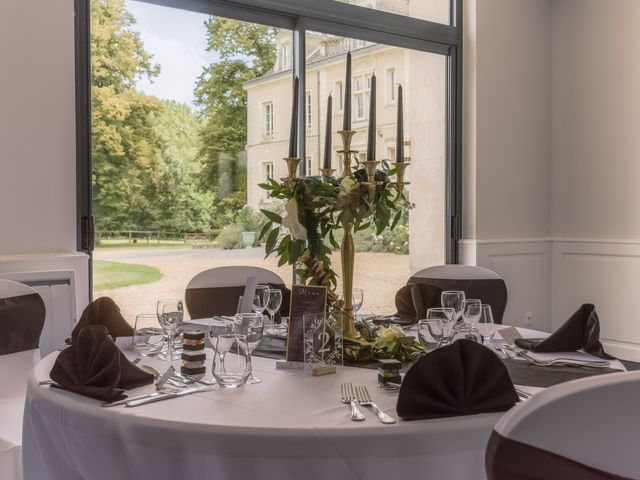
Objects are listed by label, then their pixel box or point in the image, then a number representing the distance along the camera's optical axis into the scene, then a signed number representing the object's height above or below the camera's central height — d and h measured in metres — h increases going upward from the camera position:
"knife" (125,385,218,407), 1.36 -0.38
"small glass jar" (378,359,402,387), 1.52 -0.35
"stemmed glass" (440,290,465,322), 1.92 -0.24
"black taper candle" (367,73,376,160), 1.76 +0.22
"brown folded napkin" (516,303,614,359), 1.95 -0.35
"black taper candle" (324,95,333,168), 1.93 +0.22
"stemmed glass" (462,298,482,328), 1.86 -0.27
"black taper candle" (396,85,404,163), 1.90 +0.23
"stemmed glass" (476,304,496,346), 1.90 -0.31
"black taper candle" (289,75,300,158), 1.89 +0.24
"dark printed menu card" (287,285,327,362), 1.72 -0.24
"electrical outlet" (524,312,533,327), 5.14 -0.78
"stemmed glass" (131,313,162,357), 1.88 -0.35
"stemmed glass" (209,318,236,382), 1.49 -0.30
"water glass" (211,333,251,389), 1.46 -0.33
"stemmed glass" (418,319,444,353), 1.62 -0.28
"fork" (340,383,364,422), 1.27 -0.38
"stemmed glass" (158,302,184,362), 1.85 -0.29
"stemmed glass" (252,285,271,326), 2.16 -0.27
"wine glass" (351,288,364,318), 2.01 -0.25
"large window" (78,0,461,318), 3.62 +0.59
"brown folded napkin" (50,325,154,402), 1.43 -0.34
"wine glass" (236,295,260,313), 2.15 -0.27
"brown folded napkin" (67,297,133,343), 2.02 -0.30
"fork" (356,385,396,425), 1.26 -0.38
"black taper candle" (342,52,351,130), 1.80 +0.32
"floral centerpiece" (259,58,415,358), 1.79 +0.02
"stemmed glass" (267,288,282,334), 2.19 -0.28
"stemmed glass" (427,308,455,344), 1.62 -0.25
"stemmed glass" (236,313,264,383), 1.62 -0.27
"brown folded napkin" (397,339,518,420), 1.29 -0.33
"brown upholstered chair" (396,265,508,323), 2.93 -0.28
